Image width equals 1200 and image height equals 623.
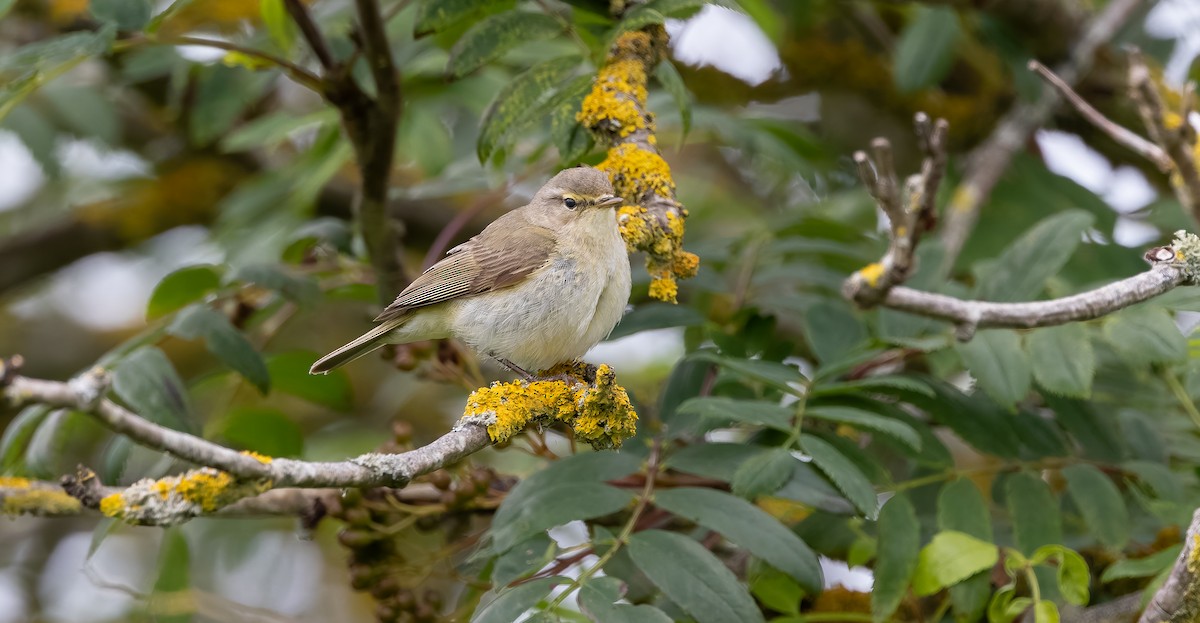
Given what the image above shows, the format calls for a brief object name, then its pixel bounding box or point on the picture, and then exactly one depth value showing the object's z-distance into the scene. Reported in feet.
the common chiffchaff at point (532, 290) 20.21
